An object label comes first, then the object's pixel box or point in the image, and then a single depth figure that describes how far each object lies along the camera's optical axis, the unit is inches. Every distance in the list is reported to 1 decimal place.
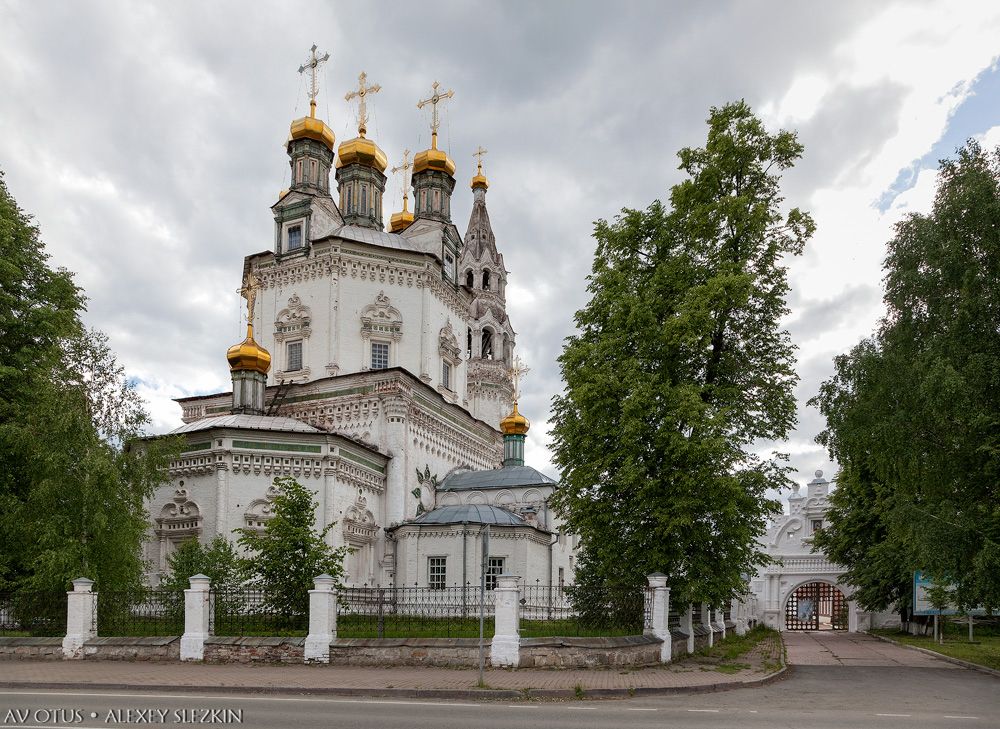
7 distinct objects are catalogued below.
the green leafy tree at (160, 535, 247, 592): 721.0
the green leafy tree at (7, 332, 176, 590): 683.4
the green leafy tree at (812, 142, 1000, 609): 595.5
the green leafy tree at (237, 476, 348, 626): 644.7
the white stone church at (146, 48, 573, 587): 985.5
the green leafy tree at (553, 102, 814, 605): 666.8
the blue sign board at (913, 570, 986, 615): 883.4
